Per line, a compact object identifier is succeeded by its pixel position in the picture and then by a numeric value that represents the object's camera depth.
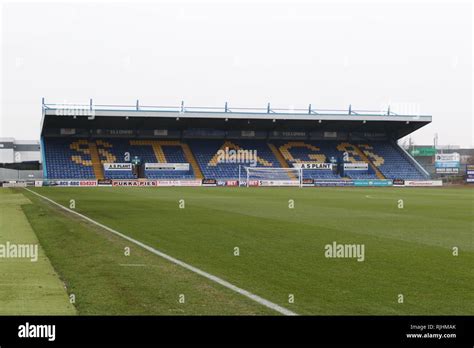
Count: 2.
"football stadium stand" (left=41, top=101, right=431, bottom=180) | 69.56
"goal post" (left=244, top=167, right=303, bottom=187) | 68.88
